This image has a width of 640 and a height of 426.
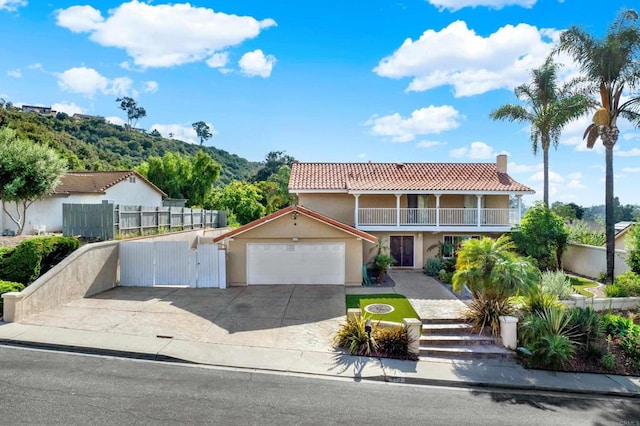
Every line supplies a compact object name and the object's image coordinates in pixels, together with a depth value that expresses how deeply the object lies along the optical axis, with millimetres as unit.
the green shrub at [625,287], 14605
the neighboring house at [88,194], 22050
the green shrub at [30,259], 13164
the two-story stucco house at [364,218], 17797
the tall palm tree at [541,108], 24316
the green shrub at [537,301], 11715
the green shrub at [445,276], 18747
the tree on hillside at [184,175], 38844
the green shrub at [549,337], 10148
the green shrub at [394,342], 10438
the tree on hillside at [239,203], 41125
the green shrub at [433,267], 20453
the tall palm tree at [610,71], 16906
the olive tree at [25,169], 17594
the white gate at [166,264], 16891
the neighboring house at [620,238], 22645
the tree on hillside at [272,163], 79344
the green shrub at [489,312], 11654
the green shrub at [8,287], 11950
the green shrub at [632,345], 10516
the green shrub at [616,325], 11430
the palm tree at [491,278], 11477
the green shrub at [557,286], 13516
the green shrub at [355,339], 10508
